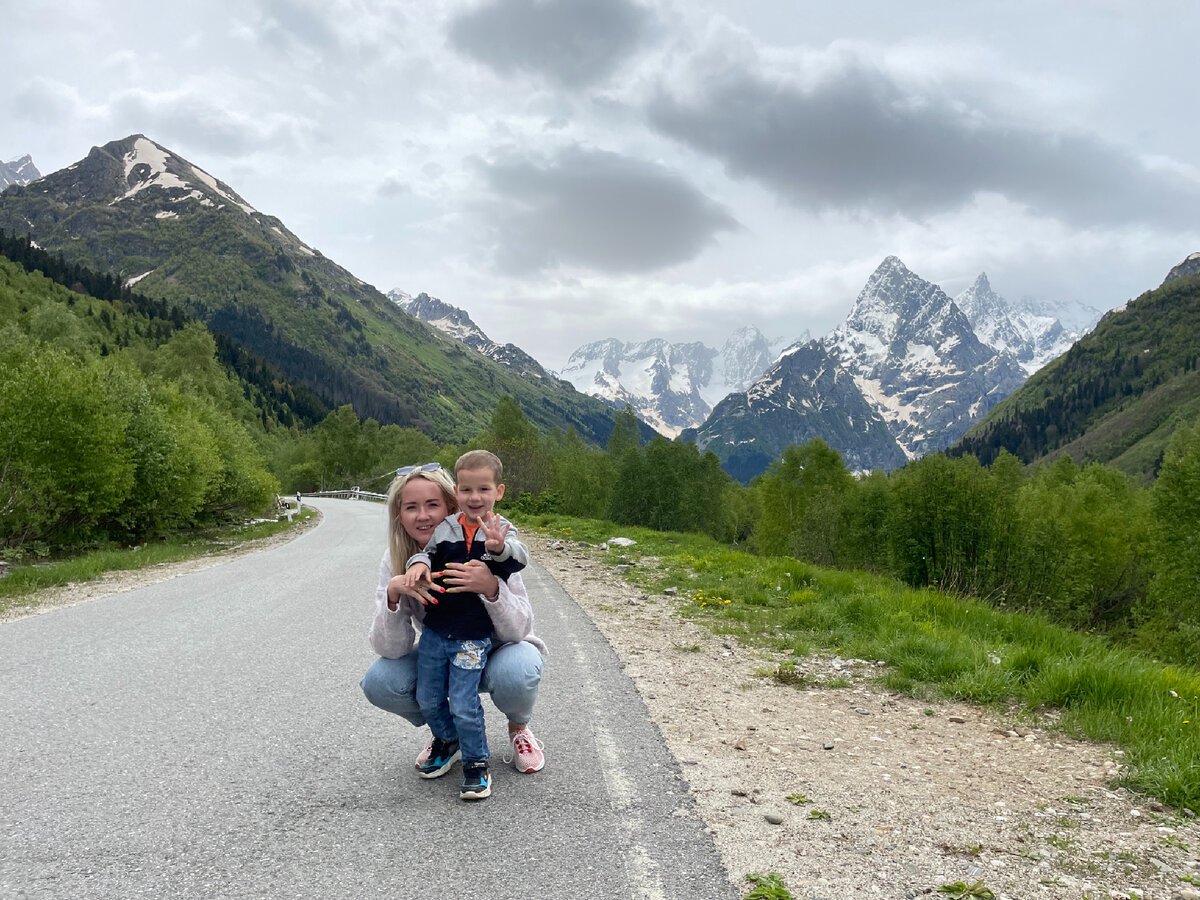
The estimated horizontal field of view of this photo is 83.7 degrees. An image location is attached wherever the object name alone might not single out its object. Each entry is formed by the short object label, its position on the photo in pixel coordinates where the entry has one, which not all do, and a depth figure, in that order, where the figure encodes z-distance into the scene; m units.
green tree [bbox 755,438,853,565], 60.97
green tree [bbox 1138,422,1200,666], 34.72
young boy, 4.29
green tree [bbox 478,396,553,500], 65.12
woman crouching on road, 4.50
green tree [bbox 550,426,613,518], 71.56
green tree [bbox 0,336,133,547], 19.94
